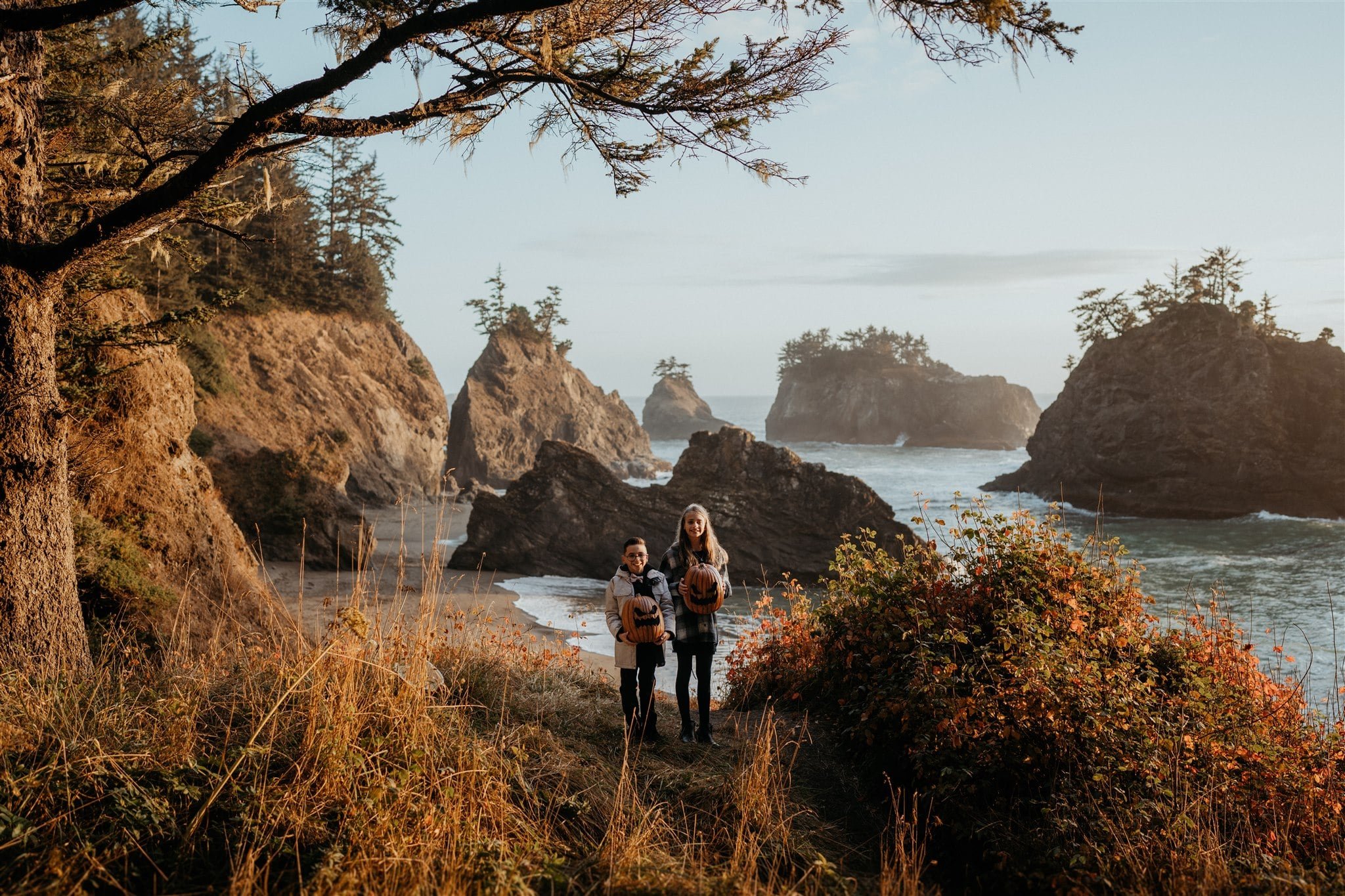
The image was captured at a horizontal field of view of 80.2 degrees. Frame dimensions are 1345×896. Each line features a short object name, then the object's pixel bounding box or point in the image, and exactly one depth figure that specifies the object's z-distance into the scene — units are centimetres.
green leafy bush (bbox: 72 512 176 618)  727
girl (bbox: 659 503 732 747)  544
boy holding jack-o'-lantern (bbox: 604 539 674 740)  521
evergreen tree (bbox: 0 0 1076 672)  443
